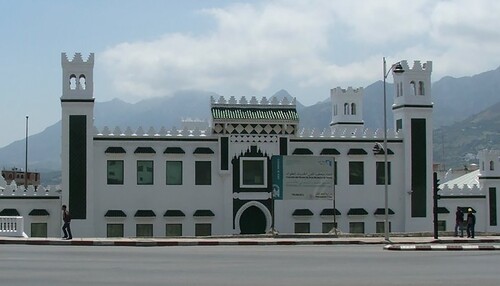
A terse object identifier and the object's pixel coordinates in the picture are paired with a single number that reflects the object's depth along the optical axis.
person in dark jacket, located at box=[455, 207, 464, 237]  44.88
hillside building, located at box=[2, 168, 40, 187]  122.15
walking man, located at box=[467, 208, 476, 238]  43.92
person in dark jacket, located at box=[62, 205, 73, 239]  39.51
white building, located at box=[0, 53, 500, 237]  54.00
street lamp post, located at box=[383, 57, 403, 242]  41.64
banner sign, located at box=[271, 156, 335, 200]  51.06
